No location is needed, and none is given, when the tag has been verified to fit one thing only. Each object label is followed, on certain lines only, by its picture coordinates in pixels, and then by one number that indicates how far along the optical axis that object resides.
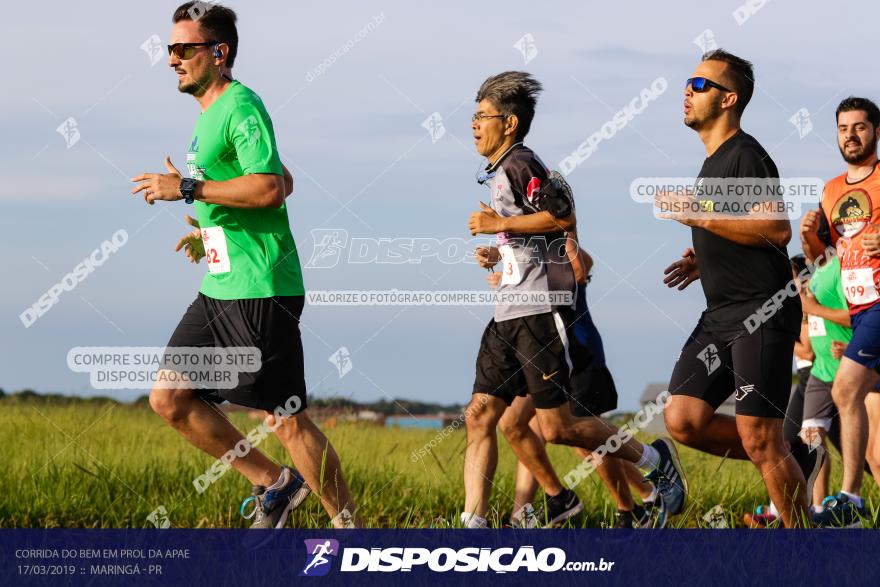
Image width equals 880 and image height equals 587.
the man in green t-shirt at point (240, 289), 11.80
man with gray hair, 12.79
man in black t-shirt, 11.77
